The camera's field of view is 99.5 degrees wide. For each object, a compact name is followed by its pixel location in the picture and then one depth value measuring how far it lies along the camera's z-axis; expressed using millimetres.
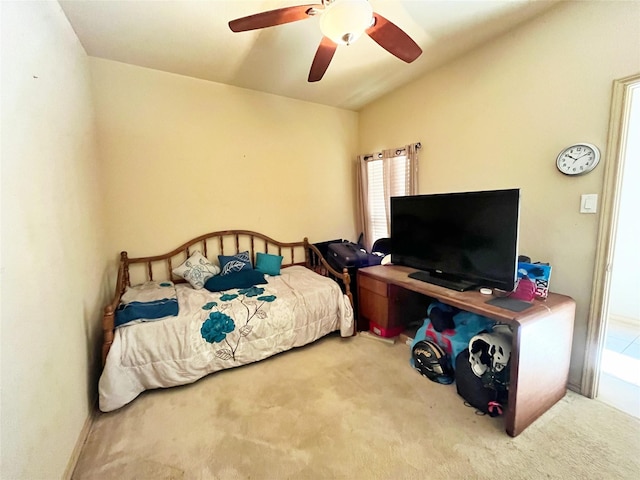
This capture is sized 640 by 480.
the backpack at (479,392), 1618
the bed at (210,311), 1789
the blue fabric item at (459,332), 1896
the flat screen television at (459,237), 1657
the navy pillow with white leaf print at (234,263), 2730
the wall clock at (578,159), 1658
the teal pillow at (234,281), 2459
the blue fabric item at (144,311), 1825
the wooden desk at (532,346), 1441
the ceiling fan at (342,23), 1290
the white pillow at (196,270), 2564
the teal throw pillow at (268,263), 2928
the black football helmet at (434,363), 1928
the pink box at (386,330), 2490
